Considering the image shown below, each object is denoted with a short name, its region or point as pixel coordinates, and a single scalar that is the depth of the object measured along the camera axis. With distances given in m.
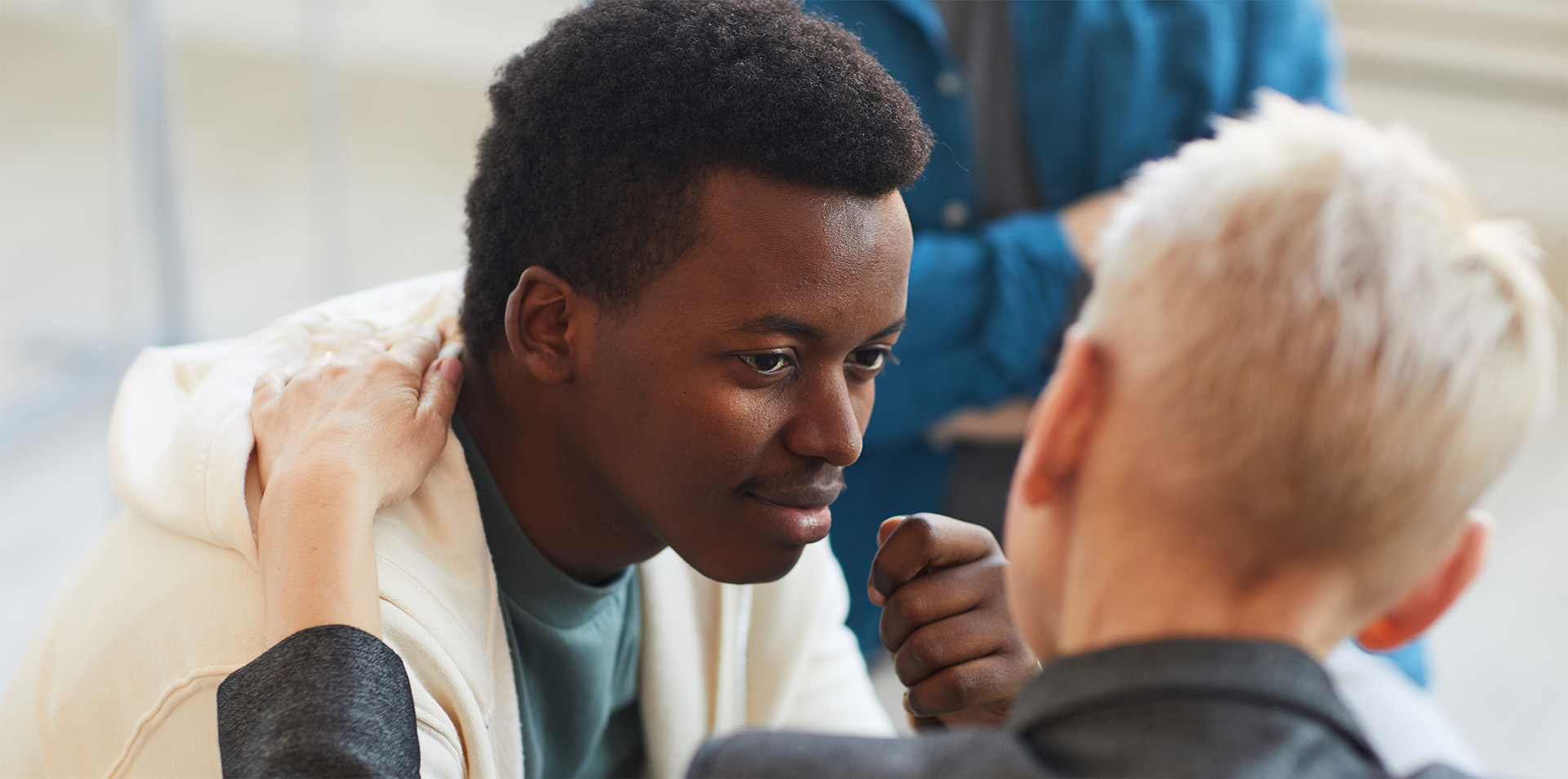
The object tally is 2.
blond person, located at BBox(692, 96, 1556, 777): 1.76
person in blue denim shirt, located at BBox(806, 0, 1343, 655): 2.64
